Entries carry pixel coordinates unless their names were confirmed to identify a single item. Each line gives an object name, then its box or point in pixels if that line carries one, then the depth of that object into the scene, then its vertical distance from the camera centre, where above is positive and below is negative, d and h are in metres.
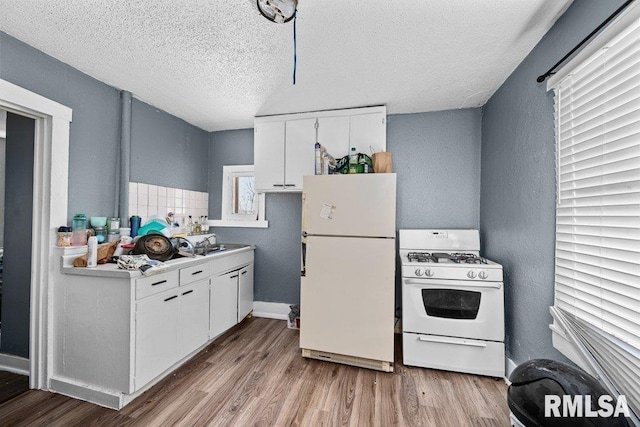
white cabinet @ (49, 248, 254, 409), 1.70 -0.83
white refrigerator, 2.10 -0.44
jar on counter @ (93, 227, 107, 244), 1.99 -0.16
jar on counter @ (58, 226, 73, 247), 1.82 -0.16
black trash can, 0.82 -0.60
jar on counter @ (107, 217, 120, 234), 2.14 -0.11
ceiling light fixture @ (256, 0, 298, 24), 1.26 +1.02
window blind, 1.00 +0.06
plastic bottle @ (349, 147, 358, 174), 2.39 +0.48
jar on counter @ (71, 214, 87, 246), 1.89 -0.13
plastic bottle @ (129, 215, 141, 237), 2.30 -0.10
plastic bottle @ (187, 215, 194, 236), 3.08 -0.15
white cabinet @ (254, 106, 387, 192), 2.62 +0.81
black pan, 2.04 -0.27
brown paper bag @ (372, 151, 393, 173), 2.37 +0.49
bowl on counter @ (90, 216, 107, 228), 2.02 -0.06
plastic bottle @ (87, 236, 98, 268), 1.79 -0.27
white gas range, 1.98 -0.76
